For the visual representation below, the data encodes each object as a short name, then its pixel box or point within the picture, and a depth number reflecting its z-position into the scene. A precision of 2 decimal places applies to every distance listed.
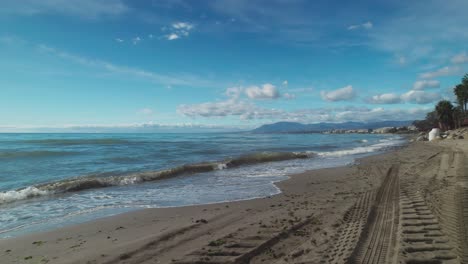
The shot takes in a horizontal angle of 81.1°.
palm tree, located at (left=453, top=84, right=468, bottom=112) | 70.06
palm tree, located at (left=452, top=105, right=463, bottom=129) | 73.57
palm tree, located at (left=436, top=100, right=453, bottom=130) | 72.12
